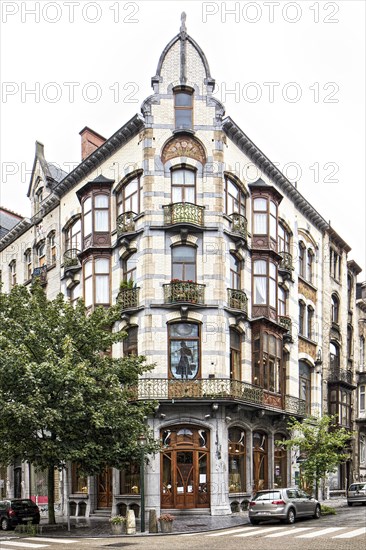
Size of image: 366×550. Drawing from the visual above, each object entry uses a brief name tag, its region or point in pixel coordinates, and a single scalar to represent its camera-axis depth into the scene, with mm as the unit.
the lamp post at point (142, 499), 25344
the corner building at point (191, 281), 31500
